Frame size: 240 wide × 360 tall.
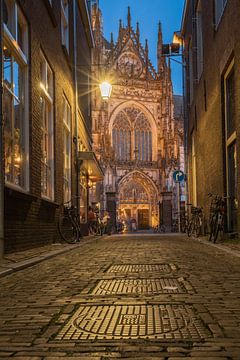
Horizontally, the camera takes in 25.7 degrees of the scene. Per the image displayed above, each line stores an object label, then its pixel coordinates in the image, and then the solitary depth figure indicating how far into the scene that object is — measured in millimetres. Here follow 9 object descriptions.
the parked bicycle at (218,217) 10953
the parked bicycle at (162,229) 31225
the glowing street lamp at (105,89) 15156
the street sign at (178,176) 20562
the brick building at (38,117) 7824
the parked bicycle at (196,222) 15898
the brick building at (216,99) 11219
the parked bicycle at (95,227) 20922
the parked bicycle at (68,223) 12345
